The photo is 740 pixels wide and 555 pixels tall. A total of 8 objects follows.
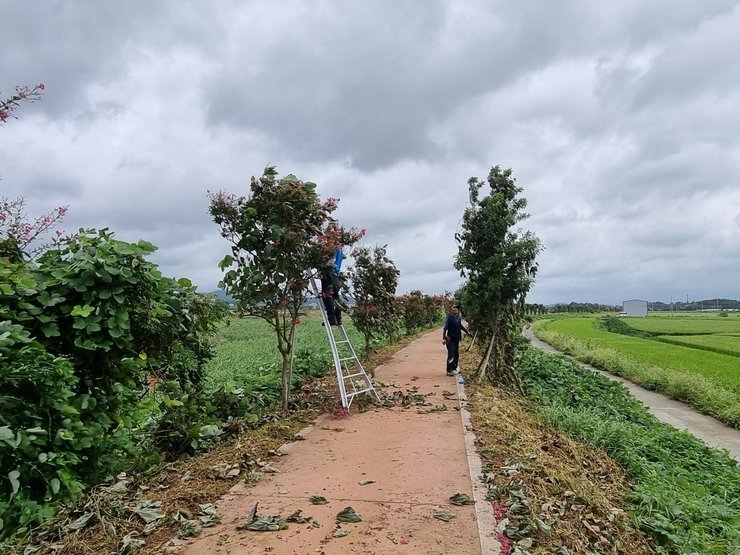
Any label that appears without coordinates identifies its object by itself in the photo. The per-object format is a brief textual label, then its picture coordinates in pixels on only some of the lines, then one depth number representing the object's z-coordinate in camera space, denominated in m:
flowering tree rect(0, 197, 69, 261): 3.64
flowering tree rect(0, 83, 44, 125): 3.97
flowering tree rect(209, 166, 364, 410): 6.57
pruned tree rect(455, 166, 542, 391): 10.26
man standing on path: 11.34
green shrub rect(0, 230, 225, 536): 2.92
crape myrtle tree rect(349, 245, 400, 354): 13.83
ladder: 7.15
